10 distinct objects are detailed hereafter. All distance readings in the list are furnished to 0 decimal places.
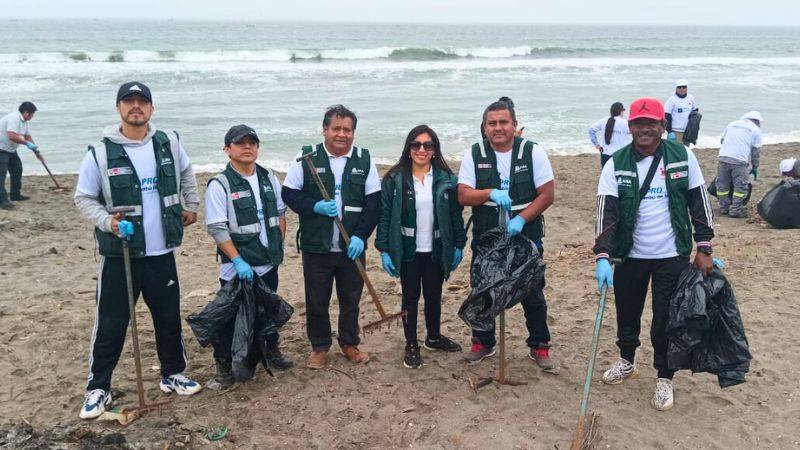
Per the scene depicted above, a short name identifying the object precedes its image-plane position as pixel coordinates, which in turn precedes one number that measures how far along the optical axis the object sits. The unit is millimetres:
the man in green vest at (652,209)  3691
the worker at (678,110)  11656
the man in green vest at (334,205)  4148
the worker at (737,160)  8672
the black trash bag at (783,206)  7828
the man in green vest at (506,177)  4031
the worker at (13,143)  9578
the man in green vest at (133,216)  3627
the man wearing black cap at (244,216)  3926
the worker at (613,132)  8906
